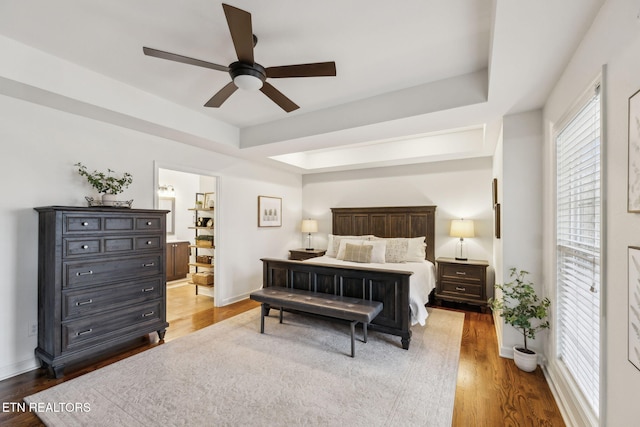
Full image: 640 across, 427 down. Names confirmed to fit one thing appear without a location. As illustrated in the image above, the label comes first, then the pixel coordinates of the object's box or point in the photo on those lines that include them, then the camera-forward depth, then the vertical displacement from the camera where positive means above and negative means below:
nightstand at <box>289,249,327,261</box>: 5.58 -0.79
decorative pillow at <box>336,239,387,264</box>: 4.46 -0.56
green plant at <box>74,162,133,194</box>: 2.85 +0.34
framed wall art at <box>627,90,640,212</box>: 1.15 +0.26
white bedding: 3.14 -0.88
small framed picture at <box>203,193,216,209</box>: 5.38 +0.27
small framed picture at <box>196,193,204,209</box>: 5.43 +0.19
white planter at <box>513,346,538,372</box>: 2.46 -1.29
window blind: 1.58 -0.20
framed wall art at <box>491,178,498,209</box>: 3.60 +0.33
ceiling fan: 1.65 +1.04
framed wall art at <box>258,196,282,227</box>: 5.21 +0.05
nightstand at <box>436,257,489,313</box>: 4.13 -1.01
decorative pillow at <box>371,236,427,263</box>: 4.58 -0.58
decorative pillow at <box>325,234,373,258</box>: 5.17 -0.54
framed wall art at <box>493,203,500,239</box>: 3.29 -0.04
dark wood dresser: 2.43 -0.65
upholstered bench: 2.77 -0.97
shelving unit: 5.12 -0.74
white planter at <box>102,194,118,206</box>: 2.80 +0.14
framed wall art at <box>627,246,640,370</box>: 1.13 -0.38
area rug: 1.94 -1.41
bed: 3.05 -0.77
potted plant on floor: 2.46 -0.87
